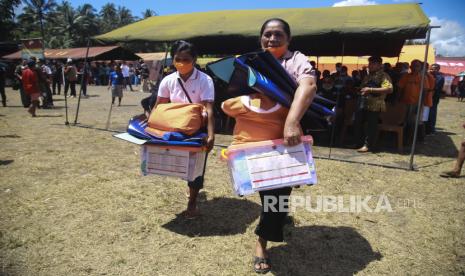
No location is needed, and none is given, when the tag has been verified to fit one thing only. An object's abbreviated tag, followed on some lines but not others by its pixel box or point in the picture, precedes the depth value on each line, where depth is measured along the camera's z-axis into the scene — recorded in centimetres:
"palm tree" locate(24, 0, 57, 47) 5916
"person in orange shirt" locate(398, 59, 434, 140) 749
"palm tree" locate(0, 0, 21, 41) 3772
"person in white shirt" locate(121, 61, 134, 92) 2269
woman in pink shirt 224
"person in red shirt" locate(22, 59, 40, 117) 1045
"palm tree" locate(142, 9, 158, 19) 7912
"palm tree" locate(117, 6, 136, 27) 8286
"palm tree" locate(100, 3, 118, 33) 7856
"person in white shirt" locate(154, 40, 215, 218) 320
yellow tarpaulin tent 629
